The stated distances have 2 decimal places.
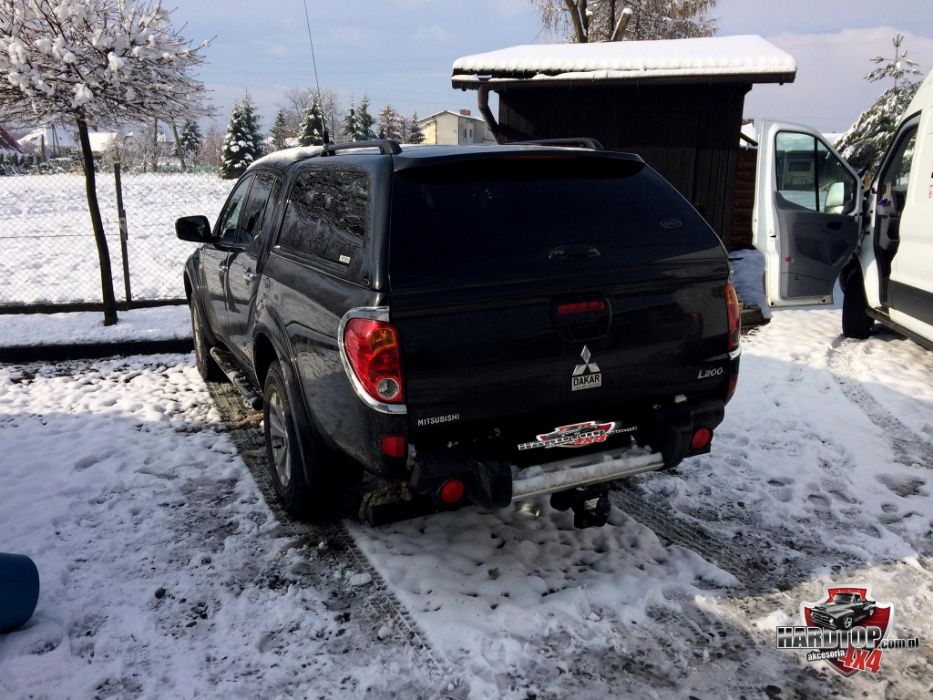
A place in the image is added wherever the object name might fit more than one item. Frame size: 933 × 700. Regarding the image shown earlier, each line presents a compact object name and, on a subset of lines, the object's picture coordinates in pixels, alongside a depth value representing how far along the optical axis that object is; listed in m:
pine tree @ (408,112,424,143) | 80.64
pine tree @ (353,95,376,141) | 60.08
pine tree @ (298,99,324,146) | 46.81
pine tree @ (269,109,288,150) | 64.62
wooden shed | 11.37
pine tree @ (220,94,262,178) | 49.19
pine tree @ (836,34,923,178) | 15.66
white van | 6.71
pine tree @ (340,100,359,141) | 60.56
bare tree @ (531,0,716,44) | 26.80
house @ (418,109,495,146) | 78.19
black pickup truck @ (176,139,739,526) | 2.93
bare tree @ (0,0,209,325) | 7.54
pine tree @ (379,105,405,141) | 87.31
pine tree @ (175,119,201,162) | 78.29
